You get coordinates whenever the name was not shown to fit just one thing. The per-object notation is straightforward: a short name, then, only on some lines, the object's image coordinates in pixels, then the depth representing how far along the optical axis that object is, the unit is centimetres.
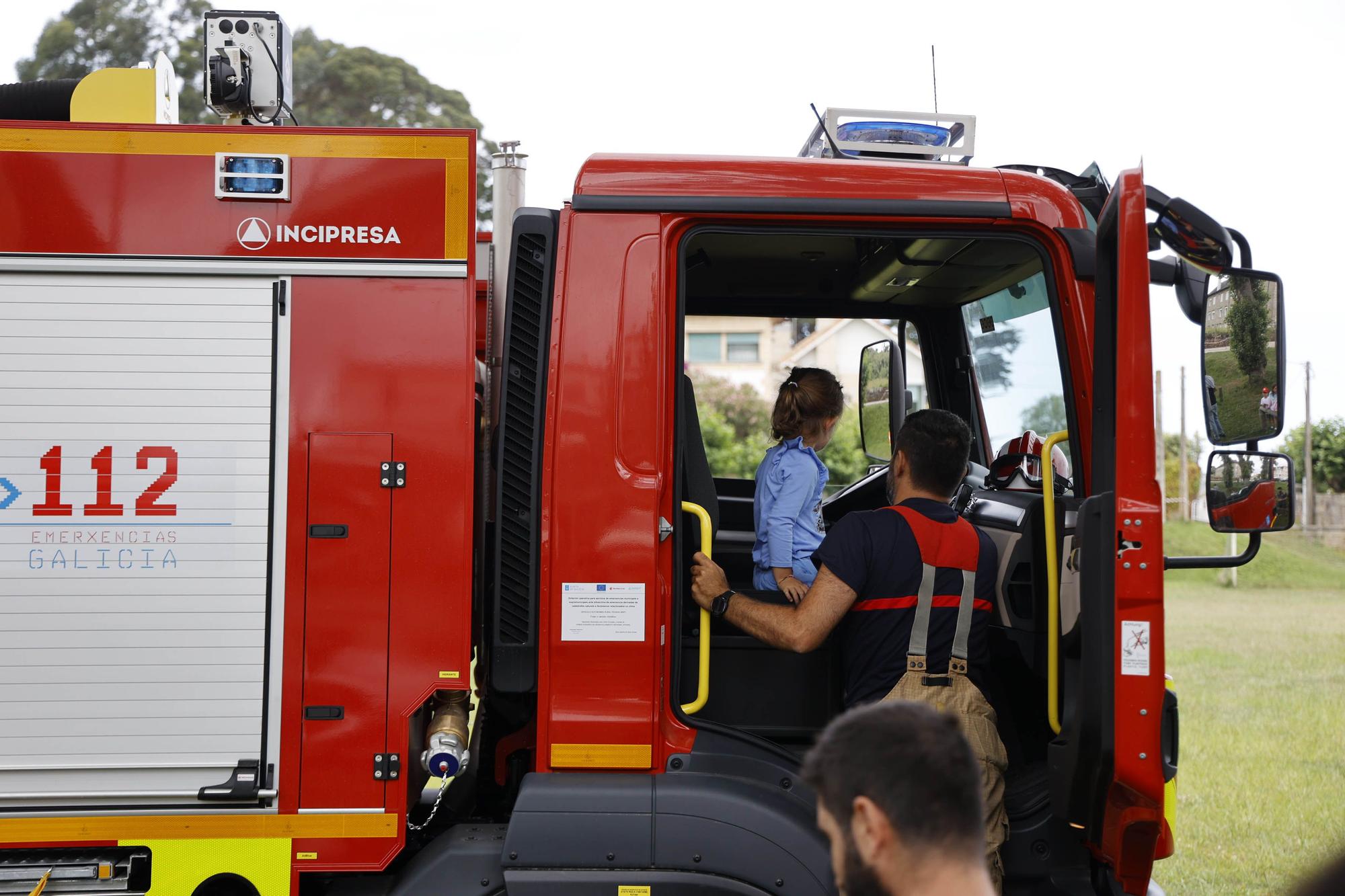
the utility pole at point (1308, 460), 2697
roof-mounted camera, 313
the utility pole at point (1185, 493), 2619
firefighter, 296
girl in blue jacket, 330
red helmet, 361
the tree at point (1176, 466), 3878
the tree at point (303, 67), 2239
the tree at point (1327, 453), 3067
